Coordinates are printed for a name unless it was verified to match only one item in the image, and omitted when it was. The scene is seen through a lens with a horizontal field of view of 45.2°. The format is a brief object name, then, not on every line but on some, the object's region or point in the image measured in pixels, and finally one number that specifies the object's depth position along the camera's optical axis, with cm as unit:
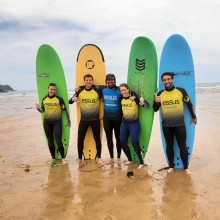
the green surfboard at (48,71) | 573
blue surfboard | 488
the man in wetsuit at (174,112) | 436
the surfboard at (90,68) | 553
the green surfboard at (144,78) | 502
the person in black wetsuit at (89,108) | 511
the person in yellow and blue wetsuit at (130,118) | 473
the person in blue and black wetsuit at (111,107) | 491
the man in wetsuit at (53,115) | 523
